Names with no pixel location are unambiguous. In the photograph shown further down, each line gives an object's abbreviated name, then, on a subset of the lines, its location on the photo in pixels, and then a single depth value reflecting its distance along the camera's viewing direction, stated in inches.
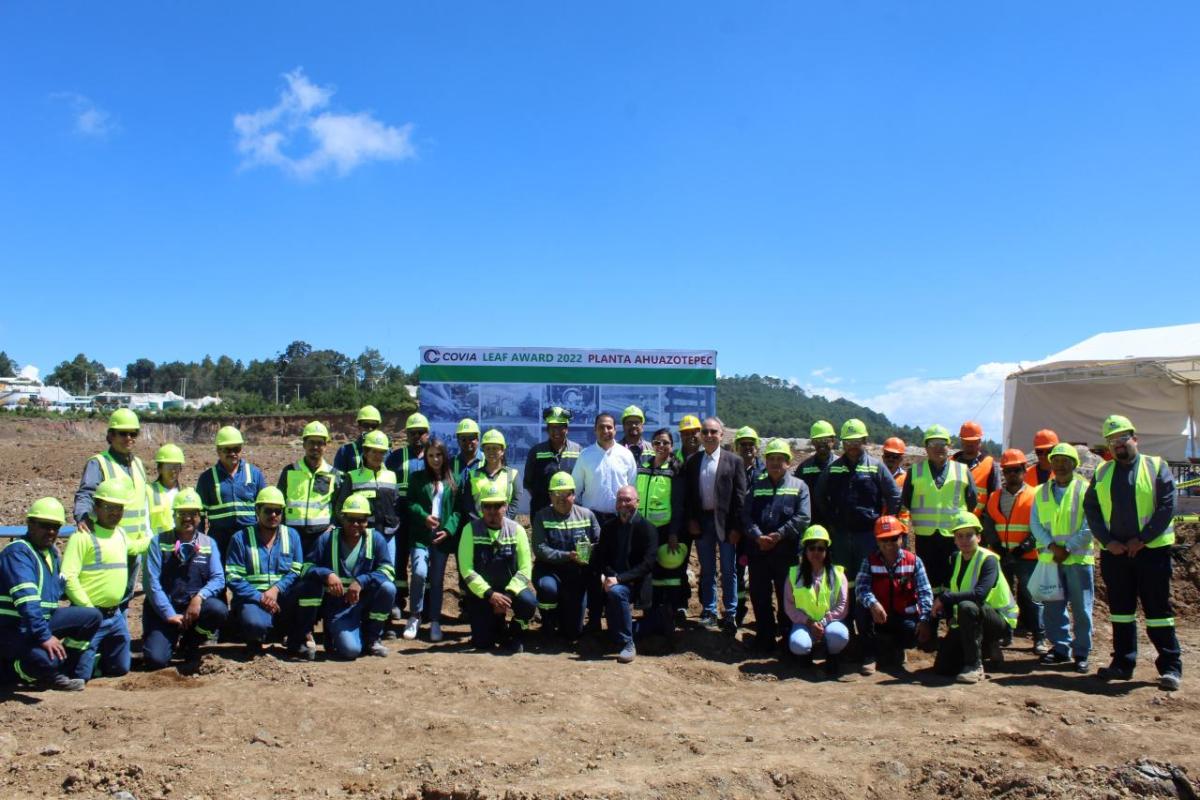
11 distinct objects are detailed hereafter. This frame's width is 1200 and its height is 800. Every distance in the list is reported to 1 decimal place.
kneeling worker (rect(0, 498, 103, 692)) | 223.9
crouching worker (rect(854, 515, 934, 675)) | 265.3
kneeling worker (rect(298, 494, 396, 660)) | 271.1
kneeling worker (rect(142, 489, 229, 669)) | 259.0
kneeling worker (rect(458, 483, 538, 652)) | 286.2
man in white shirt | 306.8
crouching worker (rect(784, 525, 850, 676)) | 266.4
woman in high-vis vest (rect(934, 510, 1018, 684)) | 260.1
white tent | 810.8
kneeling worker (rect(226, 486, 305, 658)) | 268.1
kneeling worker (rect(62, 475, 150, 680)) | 239.8
